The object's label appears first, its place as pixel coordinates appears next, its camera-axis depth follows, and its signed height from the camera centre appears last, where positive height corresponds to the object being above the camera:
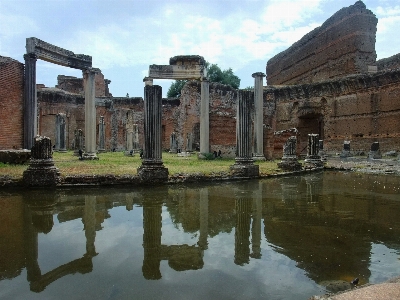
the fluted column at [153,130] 8.52 +0.57
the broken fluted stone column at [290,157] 11.93 -0.30
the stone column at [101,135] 23.95 +1.13
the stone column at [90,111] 15.04 +1.88
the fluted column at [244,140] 9.84 +0.29
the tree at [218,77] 44.91 +10.49
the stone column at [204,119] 16.38 +1.61
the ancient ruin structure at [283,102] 15.36 +3.56
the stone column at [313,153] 13.45 -0.17
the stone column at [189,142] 20.98 +0.50
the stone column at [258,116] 16.16 +1.77
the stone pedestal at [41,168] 7.35 -0.45
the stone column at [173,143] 25.25 +0.53
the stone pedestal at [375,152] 19.42 -0.18
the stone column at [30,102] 12.35 +1.93
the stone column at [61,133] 22.60 +1.23
